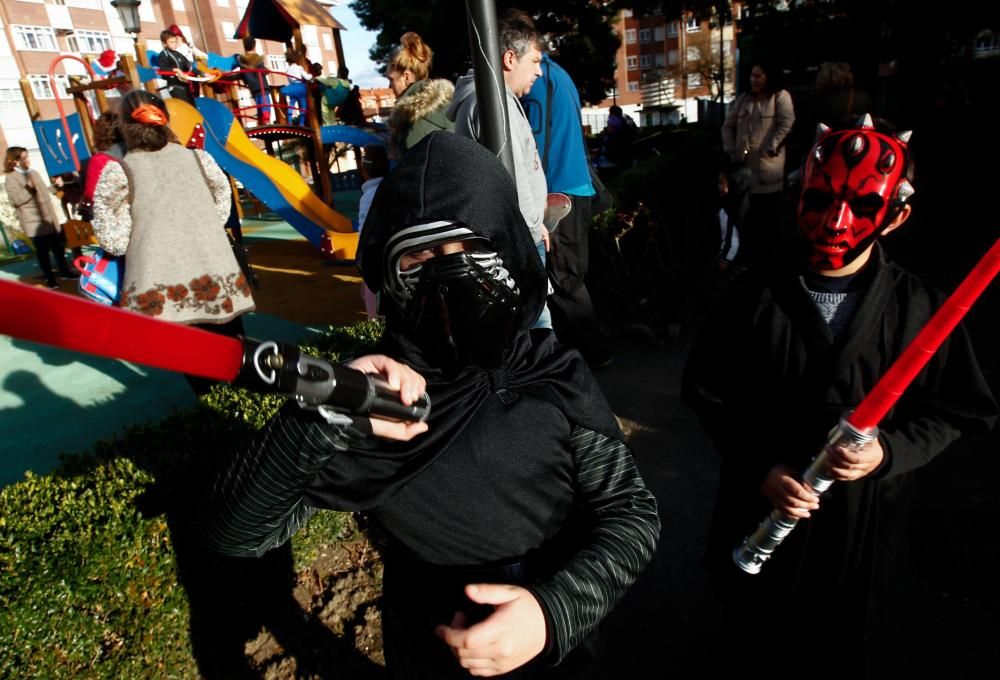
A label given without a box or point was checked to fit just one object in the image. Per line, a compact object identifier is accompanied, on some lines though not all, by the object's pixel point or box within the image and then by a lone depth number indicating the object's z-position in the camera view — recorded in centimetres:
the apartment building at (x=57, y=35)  3253
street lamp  890
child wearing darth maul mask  174
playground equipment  764
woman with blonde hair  415
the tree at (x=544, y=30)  1919
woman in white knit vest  348
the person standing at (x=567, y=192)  410
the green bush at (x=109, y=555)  196
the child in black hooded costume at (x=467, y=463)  124
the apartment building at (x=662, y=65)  5034
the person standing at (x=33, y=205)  851
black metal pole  254
